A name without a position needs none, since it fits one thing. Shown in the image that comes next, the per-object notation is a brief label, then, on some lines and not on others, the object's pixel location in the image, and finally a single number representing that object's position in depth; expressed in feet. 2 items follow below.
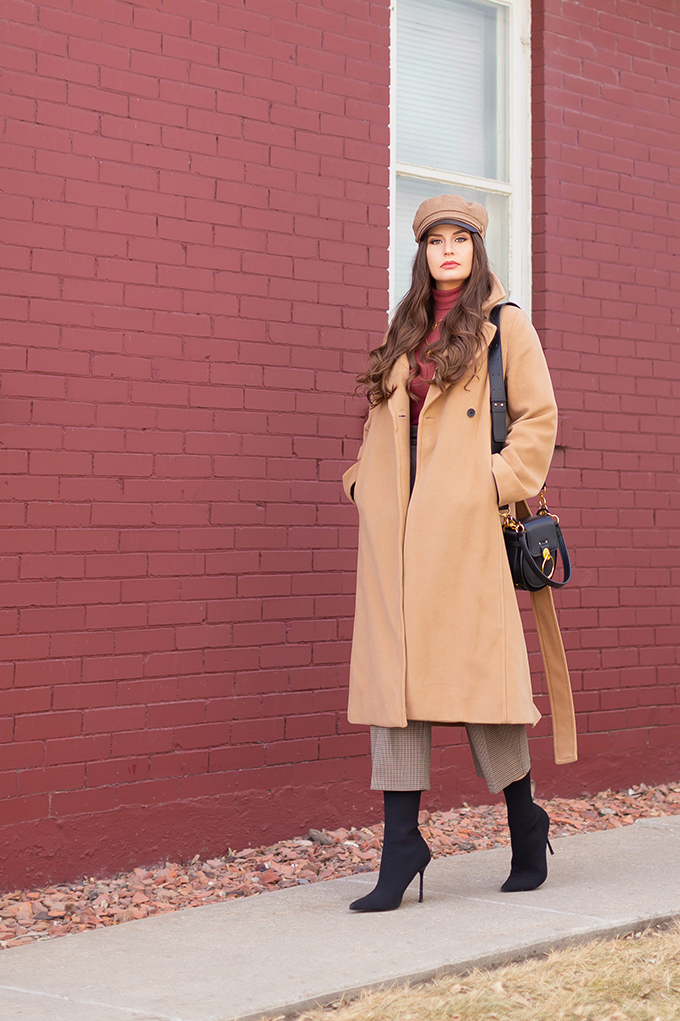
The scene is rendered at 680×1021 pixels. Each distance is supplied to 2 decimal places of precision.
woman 13.53
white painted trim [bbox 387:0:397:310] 19.26
